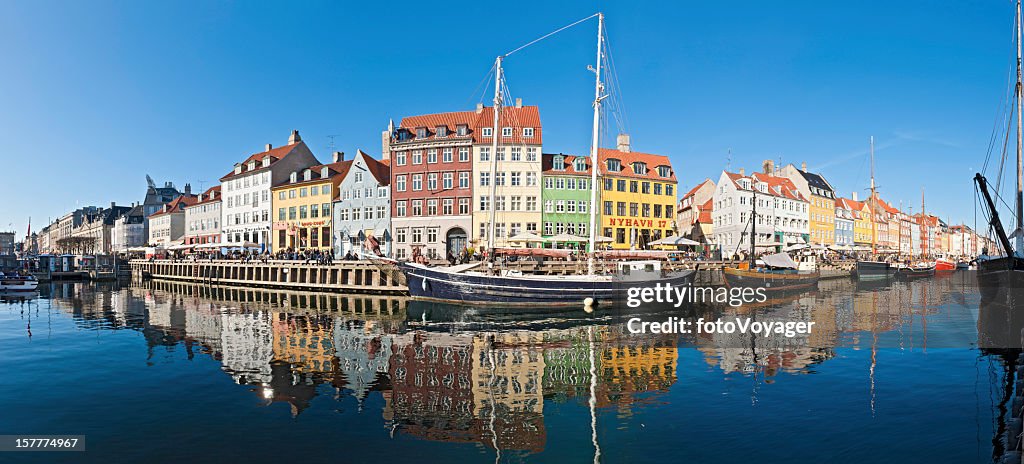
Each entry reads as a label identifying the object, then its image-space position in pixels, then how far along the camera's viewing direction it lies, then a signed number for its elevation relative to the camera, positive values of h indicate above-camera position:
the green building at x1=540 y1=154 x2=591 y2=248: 63.59 +5.16
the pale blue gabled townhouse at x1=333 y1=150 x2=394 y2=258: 67.69 +4.96
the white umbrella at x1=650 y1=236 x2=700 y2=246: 49.47 +0.32
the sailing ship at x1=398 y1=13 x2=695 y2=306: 34.84 -2.31
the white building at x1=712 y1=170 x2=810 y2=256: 79.88 +4.71
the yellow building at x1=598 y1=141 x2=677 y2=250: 64.94 +5.22
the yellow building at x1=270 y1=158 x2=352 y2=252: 74.31 +5.33
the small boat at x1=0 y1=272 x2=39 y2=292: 51.12 -2.96
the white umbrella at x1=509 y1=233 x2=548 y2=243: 44.54 +0.62
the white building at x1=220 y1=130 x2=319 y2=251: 81.75 +8.71
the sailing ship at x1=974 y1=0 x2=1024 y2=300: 23.32 -0.81
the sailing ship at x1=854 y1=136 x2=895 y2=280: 71.00 -3.28
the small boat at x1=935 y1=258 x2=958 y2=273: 82.35 -3.29
